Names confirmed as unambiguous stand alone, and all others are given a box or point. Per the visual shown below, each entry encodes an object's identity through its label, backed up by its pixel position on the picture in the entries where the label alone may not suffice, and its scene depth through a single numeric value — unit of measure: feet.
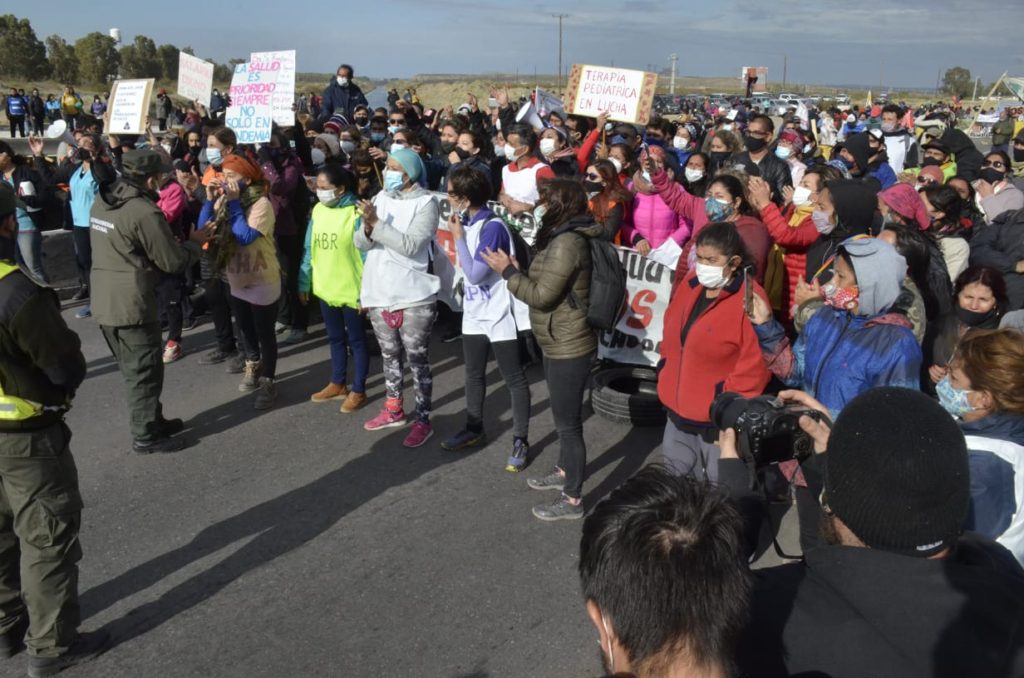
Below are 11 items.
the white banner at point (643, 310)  21.61
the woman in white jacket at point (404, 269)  18.08
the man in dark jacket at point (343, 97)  45.24
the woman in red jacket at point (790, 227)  18.38
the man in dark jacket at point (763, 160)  26.91
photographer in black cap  4.95
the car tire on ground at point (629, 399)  19.86
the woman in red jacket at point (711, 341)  12.35
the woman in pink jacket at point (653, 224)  23.30
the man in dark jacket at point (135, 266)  17.35
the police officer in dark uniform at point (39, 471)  10.95
